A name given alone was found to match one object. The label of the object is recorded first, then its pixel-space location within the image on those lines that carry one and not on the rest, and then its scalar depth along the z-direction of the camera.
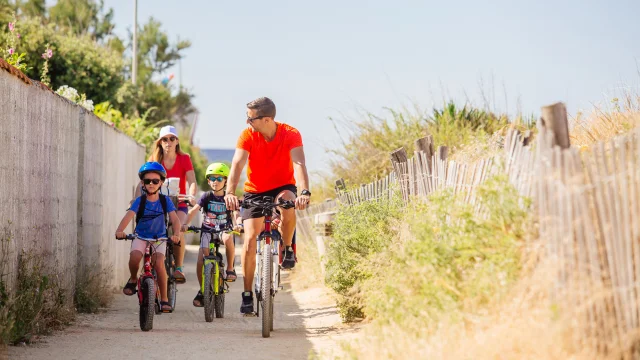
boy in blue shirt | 16.91
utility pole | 58.34
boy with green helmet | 18.32
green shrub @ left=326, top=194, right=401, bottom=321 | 16.76
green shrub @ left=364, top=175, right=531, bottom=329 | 10.45
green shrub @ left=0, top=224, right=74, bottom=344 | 13.25
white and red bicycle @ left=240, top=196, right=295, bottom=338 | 15.13
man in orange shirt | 15.72
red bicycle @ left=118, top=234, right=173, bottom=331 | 16.07
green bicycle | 17.61
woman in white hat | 19.65
